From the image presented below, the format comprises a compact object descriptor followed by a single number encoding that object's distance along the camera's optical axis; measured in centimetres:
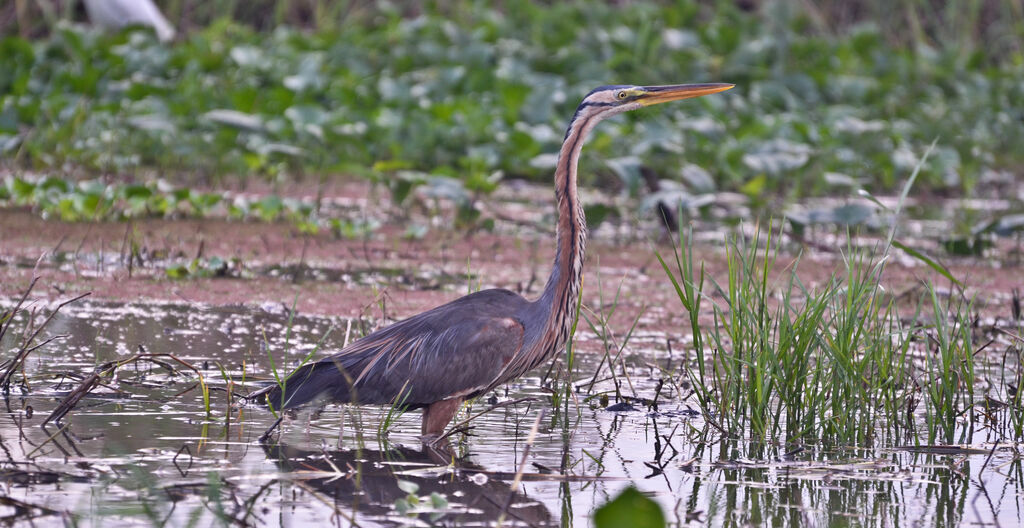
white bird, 2895
